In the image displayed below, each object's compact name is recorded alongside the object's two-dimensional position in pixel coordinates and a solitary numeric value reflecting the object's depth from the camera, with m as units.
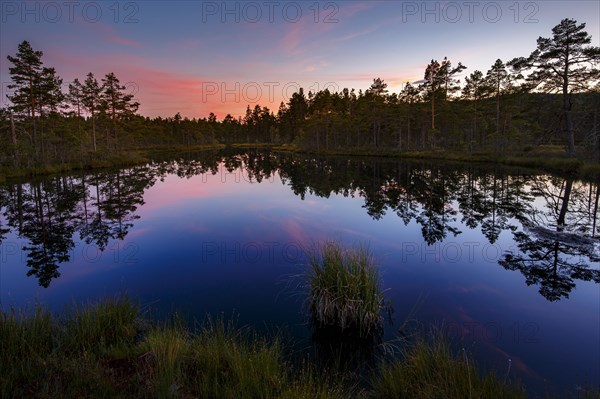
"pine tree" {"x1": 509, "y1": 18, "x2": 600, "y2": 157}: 33.03
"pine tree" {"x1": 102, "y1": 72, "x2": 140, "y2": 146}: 63.16
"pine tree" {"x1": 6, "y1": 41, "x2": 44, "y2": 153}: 40.22
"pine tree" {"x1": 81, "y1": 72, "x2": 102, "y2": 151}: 59.22
